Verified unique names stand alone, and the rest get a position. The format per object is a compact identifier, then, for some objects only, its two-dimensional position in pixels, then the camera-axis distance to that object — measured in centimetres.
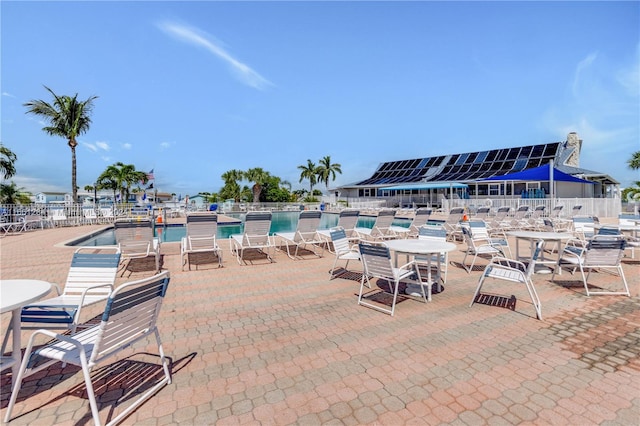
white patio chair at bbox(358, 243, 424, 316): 401
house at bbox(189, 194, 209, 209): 2930
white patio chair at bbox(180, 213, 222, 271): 701
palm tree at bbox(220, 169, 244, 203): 3894
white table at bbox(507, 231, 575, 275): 539
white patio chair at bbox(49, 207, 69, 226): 1611
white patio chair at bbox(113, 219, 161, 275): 632
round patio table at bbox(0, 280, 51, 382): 217
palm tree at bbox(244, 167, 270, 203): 3778
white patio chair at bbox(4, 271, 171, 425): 202
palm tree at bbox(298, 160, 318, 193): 5072
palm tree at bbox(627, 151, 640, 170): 2372
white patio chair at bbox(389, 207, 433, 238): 955
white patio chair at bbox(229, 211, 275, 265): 727
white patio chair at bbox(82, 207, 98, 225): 1759
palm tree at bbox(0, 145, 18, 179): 1773
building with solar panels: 2858
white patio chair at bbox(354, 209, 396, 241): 909
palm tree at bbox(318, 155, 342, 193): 5081
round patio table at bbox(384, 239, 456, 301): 431
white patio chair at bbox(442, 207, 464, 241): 1041
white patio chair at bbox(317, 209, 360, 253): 883
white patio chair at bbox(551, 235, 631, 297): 474
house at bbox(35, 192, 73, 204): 5650
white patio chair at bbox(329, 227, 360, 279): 560
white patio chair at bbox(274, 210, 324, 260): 798
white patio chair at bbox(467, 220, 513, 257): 714
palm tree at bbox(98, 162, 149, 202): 3631
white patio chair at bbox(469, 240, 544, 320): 401
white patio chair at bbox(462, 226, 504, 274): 607
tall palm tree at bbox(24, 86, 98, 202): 1939
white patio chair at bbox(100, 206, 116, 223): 1867
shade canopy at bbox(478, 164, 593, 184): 1809
